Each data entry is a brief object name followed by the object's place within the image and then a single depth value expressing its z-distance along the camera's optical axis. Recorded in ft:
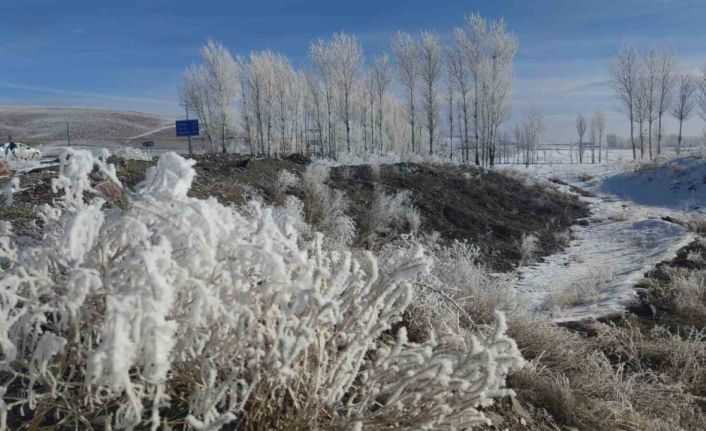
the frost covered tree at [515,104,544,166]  218.38
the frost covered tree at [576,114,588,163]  231.50
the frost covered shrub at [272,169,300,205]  33.78
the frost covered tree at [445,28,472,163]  115.24
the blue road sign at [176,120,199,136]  73.05
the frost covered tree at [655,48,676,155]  128.67
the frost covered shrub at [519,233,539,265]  32.22
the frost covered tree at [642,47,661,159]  129.70
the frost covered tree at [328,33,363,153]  125.18
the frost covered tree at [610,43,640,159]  130.72
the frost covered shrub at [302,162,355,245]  26.68
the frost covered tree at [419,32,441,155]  120.06
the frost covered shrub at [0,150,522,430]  3.54
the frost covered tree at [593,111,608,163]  234.17
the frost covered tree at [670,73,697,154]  134.62
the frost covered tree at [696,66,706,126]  119.03
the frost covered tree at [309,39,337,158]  127.34
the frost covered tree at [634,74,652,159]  131.85
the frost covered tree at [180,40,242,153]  127.95
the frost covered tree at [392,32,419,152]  122.83
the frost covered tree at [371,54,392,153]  137.68
